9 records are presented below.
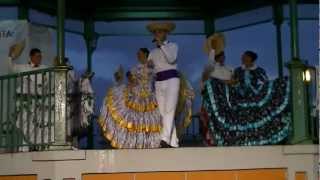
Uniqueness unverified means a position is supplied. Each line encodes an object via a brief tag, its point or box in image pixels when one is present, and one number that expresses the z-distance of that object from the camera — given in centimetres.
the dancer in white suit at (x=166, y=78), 1222
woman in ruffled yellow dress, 1277
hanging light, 1230
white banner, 1616
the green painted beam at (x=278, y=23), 1734
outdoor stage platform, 1149
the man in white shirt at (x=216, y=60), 1334
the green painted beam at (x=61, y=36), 1186
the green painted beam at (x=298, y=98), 1210
